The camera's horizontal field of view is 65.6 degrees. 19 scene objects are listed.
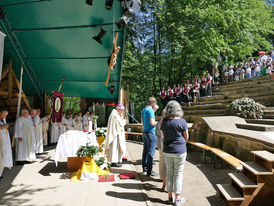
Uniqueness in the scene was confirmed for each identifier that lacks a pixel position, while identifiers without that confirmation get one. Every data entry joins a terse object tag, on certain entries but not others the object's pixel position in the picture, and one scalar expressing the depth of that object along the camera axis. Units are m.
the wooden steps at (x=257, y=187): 3.26
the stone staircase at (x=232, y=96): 10.76
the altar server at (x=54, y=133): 11.87
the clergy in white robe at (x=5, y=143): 6.01
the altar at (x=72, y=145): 5.89
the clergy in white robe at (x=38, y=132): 8.79
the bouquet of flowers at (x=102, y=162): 5.87
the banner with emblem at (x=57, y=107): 8.91
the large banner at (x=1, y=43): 4.30
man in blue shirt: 5.26
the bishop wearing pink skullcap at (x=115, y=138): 6.36
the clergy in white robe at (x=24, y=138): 7.09
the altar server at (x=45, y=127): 10.49
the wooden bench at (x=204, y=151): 6.37
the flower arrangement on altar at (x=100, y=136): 7.66
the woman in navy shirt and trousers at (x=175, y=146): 3.73
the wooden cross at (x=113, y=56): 7.28
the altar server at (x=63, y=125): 13.10
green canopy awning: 6.69
